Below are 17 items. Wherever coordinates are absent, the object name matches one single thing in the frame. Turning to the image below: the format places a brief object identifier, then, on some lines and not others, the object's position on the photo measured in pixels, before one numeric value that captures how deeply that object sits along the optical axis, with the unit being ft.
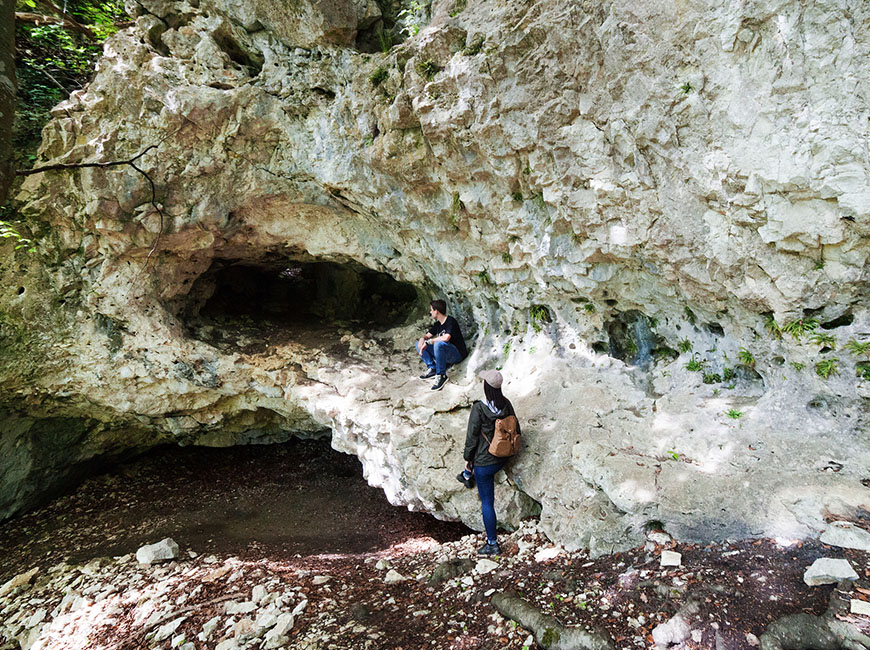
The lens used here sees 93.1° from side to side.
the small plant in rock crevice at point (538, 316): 17.81
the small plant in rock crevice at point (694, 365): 13.66
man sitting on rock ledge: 19.51
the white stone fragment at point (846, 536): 8.06
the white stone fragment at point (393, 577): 12.21
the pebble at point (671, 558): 9.03
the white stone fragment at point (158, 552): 16.46
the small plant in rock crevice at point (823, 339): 10.50
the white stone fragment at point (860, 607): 6.76
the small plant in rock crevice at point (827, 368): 10.47
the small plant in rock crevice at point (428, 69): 15.99
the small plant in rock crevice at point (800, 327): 10.77
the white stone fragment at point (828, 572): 7.47
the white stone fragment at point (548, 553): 11.07
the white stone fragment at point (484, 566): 11.29
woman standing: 12.58
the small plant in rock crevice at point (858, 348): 10.02
